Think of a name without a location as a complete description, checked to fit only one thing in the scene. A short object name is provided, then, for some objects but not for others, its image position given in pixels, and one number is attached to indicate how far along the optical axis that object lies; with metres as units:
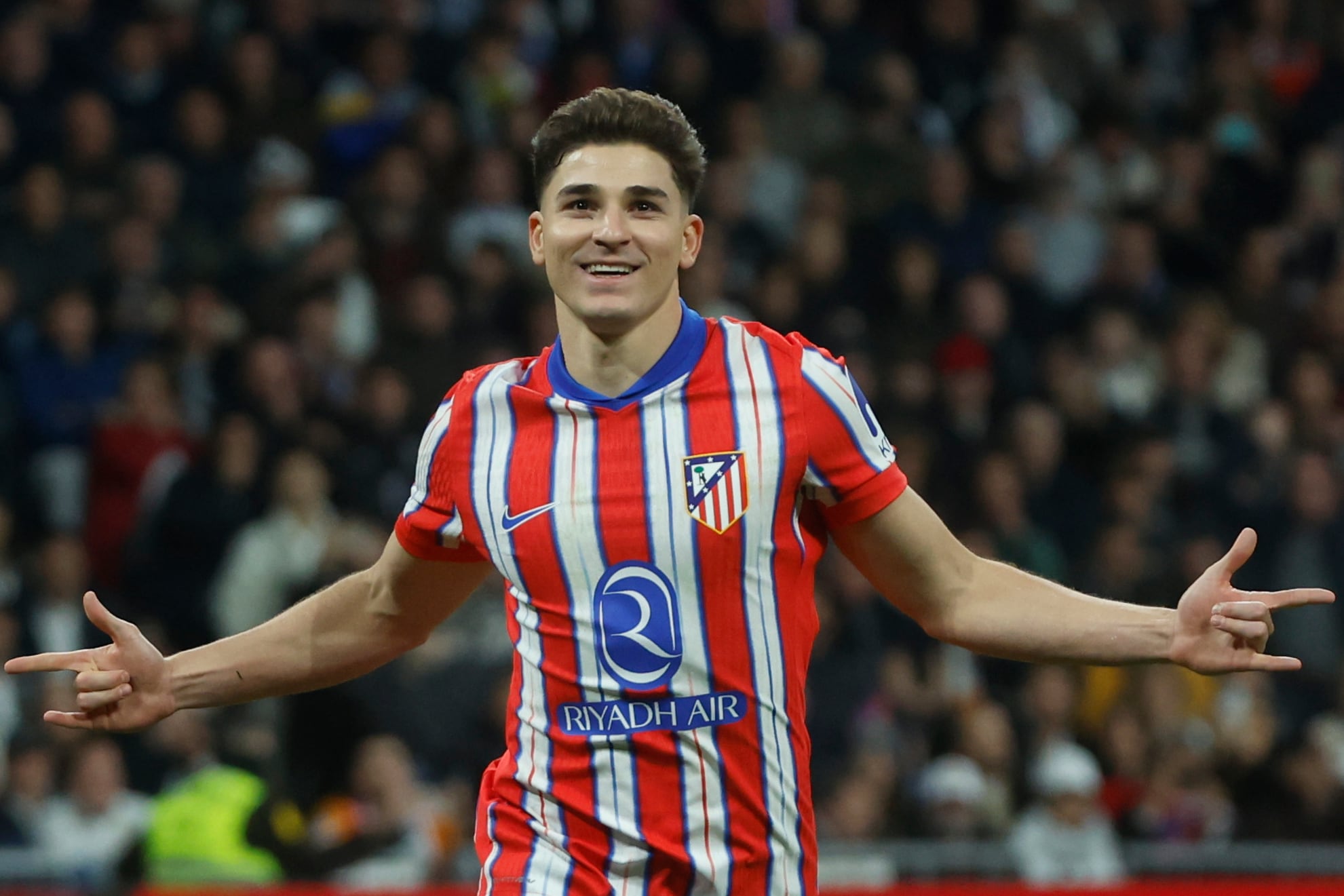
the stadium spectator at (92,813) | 15.88
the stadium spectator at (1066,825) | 16.23
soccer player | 7.14
